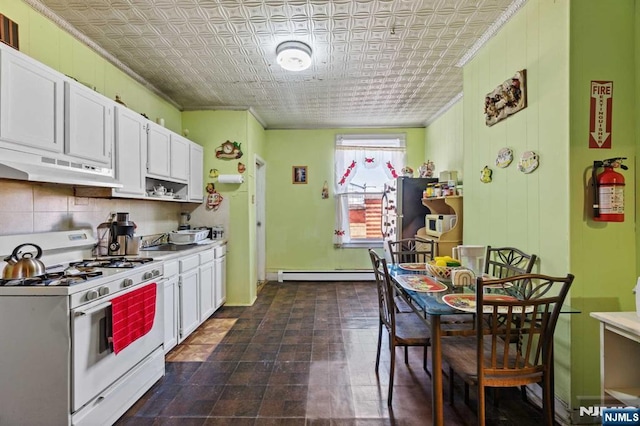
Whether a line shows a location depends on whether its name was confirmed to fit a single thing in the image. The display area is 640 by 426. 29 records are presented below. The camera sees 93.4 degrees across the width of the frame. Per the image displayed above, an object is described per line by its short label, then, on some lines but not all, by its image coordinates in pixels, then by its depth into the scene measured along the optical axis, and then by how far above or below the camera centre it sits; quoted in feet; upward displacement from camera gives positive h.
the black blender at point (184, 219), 13.03 -0.30
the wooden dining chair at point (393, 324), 6.55 -2.70
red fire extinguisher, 5.45 +0.34
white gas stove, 5.10 -2.34
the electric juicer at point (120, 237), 8.45 -0.69
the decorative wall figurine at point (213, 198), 13.19 +0.62
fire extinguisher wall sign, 5.71 +1.75
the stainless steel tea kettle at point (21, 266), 5.41 -0.99
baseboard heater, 17.04 -3.57
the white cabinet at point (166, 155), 9.62 +2.00
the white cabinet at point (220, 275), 12.00 -2.61
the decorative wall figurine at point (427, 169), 14.17 +2.01
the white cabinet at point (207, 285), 10.71 -2.69
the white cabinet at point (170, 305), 8.37 -2.66
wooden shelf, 10.67 -0.83
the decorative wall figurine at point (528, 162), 6.53 +1.10
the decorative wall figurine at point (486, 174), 8.36 +1.04
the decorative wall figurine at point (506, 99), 6.94 +2.80
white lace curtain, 16.92 +2.86
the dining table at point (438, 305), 5.20 -1.67
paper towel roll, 12.87 +1.45
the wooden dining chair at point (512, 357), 4.61 -2.50
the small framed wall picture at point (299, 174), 17.19 +2.16
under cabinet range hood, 5.24 +0.86
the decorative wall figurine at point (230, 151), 13.12 +2.67
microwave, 10.90 -0.39
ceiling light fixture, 8.29 +4.38
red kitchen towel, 5.91 -2.20
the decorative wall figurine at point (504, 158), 7.45 +1.37
